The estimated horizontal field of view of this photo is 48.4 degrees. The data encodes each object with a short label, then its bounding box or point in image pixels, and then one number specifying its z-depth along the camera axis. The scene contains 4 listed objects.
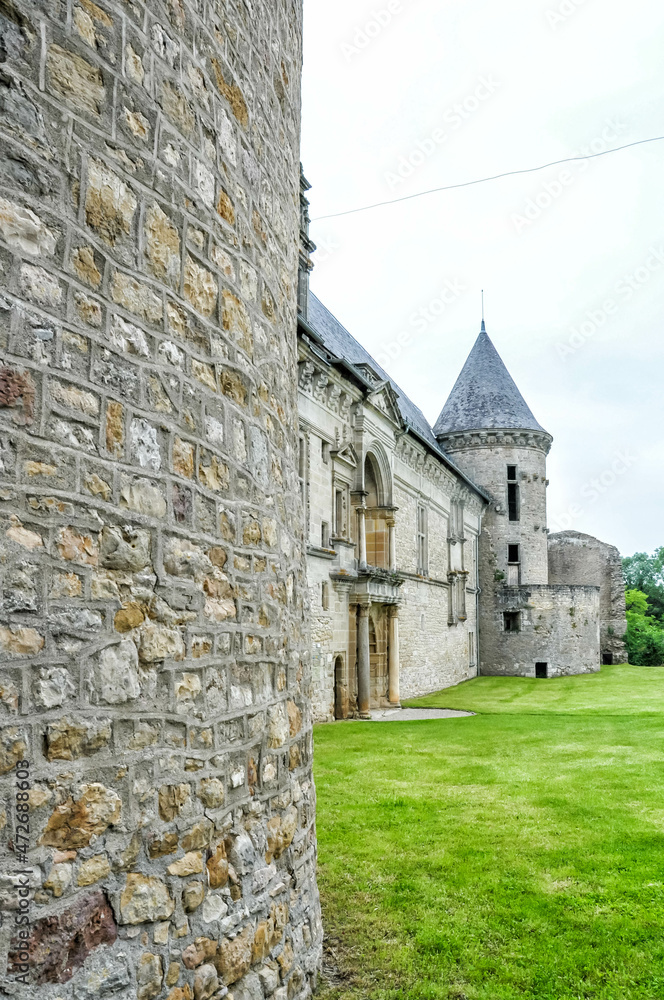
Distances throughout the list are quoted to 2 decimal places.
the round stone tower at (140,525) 2.09
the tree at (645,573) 67.37
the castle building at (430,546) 15.52
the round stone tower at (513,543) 31.53
